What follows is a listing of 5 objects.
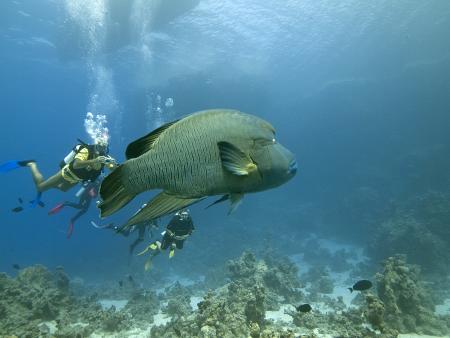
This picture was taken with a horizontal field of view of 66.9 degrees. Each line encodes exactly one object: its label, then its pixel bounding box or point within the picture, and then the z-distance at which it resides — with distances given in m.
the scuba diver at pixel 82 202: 10.81
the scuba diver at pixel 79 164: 6.25
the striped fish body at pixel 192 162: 1.44
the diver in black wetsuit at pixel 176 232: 8.54
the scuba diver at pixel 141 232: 9.30
